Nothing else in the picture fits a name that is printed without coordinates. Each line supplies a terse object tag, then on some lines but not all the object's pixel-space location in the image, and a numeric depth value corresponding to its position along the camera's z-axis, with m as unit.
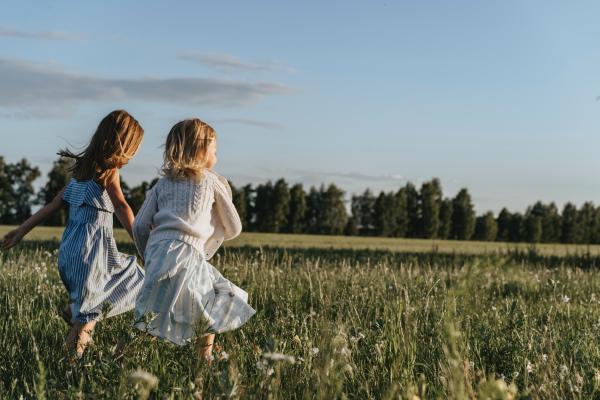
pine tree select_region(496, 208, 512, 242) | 79.31
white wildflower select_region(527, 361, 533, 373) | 3.84
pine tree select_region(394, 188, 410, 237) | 82.75
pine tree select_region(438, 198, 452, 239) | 81.81
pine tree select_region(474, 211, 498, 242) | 81.12
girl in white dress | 4.44
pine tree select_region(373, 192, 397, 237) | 81.50
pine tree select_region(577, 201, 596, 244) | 77.19
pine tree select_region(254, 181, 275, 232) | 78.81
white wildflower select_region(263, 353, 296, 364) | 2.53
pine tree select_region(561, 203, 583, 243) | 77.56
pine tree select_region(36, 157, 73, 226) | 72.21
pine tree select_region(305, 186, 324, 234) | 88.75
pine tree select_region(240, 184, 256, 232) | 77.58
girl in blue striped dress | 4.87
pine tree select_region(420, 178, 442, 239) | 80.94
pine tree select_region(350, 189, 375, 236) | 99.19
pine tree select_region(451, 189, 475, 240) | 82.44
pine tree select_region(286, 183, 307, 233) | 84.38
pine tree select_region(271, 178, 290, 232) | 78.69
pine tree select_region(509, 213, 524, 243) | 77.81
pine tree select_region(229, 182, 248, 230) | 73.69
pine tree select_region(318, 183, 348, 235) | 86.81
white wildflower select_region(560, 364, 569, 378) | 3.60
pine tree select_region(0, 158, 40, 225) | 78.75
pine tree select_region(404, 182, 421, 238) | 84.69
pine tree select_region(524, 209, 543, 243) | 75.69
